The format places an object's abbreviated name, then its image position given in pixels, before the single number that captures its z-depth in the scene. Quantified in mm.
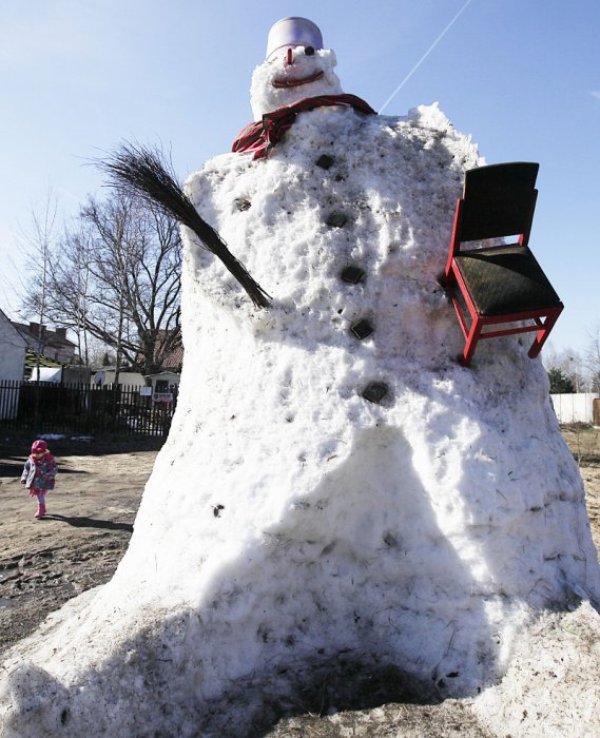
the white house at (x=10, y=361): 19906
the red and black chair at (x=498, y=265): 2754
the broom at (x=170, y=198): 3215
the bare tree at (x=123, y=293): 24016
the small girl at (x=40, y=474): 7098
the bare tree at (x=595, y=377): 49522
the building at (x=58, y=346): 36062
